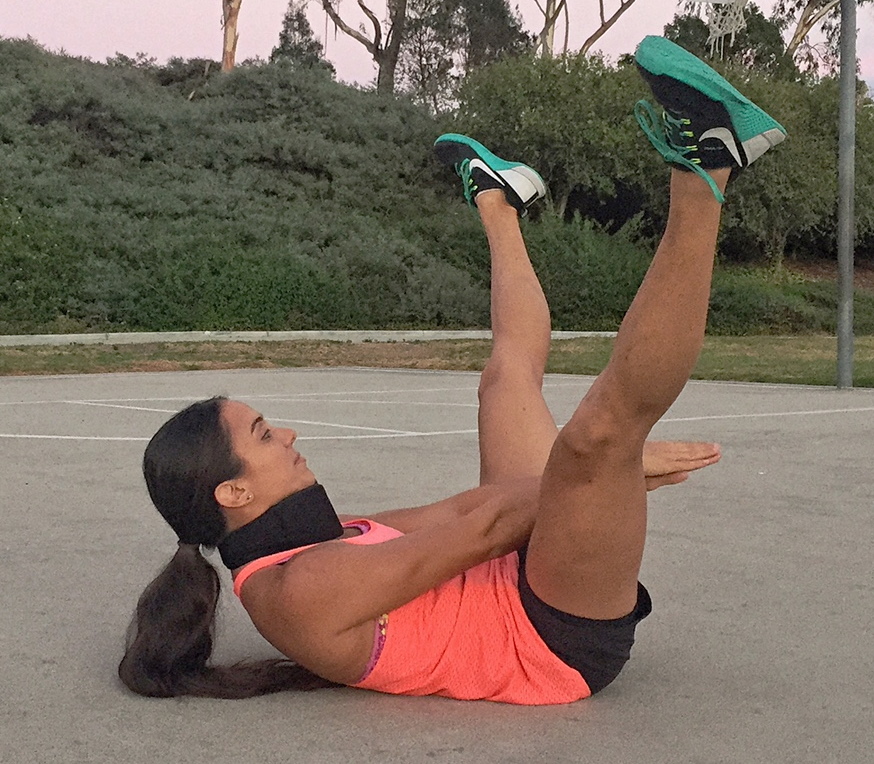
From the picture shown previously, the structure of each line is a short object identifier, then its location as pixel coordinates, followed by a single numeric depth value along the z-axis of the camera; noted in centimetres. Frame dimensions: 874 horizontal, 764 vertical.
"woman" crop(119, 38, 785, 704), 263
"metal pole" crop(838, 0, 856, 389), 1234
